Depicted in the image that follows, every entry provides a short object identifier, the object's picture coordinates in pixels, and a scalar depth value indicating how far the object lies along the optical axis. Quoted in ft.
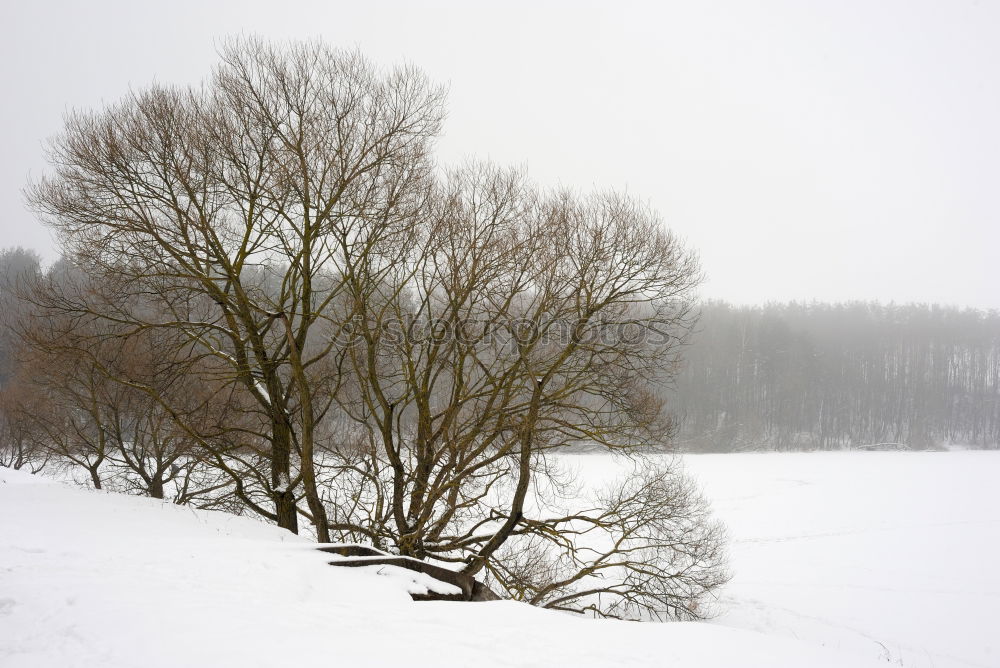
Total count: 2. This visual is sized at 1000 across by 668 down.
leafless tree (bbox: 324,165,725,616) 37.35
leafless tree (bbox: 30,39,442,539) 33.42
